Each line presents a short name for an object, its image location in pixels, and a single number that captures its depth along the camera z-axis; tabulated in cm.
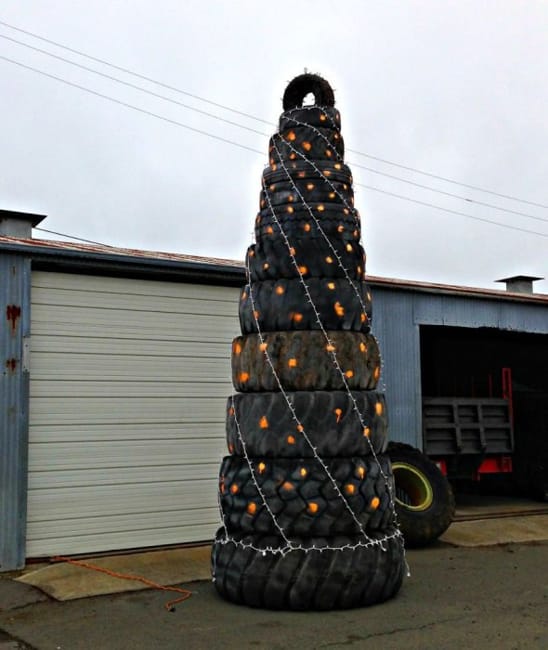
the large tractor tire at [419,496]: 1027
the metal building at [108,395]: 915
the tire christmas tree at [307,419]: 682
